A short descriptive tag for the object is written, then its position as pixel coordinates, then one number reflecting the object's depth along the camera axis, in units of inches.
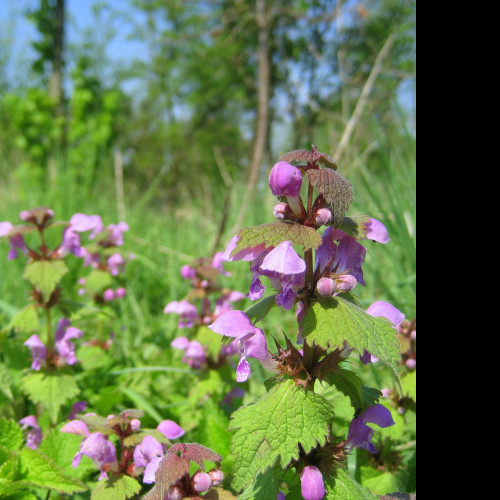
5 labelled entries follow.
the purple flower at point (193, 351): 15.1
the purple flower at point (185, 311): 16.2
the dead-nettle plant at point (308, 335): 7.1
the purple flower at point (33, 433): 12.9
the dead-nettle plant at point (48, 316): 12.8
